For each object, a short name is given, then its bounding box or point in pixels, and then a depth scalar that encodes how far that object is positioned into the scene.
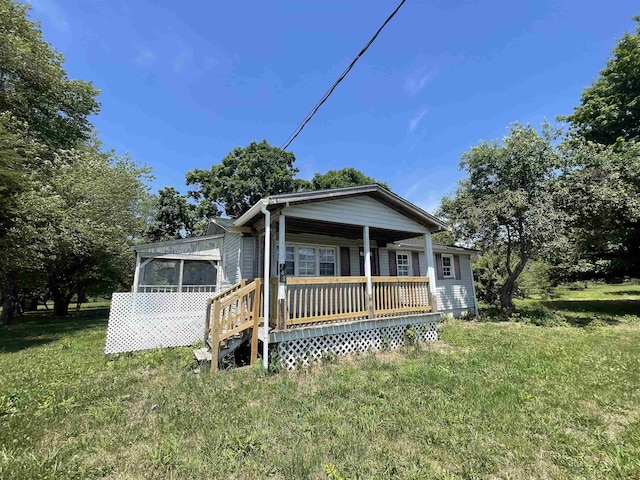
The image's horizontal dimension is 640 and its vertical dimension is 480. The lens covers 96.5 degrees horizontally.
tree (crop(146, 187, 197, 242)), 24.39
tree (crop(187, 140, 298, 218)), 23.83
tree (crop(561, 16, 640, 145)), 14.21
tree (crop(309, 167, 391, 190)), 26.78
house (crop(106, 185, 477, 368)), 6.11
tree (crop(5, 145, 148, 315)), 10.41
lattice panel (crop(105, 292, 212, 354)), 7.34
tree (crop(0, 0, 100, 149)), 12.98
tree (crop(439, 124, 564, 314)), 10.63
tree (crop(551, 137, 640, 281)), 10.21
